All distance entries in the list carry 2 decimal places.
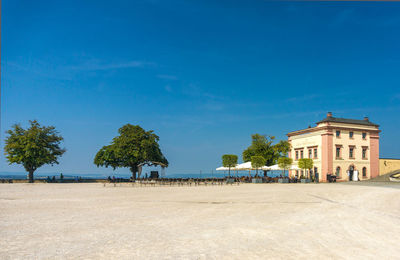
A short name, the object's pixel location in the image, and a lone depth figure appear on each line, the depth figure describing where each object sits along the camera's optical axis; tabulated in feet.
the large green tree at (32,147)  133.39
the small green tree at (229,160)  134.31
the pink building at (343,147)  154.61
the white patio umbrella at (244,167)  143.45
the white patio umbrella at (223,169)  138.57
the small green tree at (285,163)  140.36
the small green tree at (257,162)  138.51
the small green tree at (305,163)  145.18
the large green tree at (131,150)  144.87
